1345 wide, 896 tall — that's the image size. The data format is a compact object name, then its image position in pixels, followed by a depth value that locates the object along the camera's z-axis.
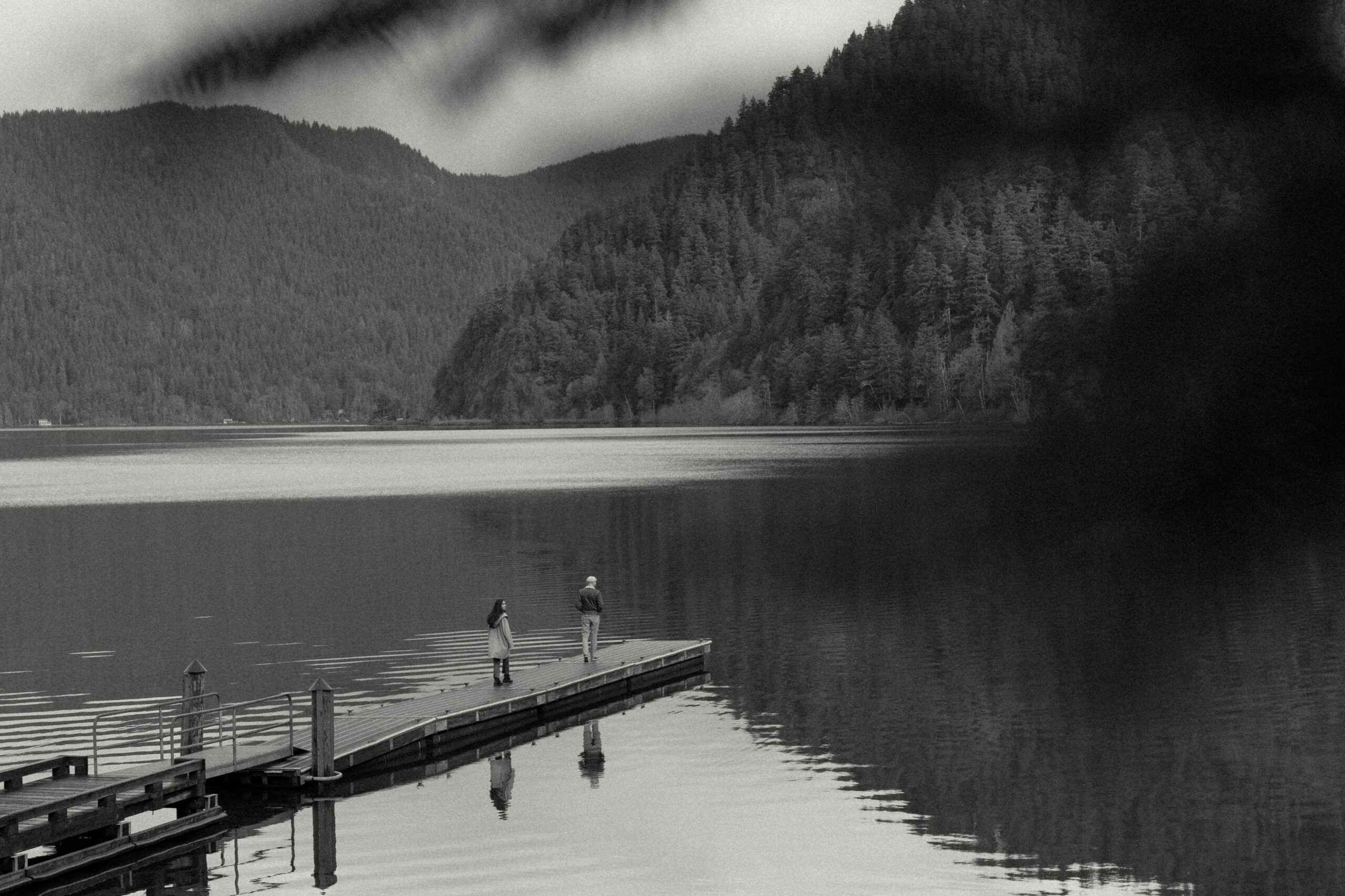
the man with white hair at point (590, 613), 41.72
